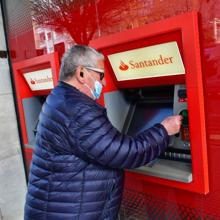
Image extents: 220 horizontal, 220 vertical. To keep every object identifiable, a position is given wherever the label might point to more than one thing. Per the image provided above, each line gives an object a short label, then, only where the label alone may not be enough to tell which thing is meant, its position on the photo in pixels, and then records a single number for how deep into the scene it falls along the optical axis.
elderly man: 1.55
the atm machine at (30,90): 2.82
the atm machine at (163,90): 1.67
